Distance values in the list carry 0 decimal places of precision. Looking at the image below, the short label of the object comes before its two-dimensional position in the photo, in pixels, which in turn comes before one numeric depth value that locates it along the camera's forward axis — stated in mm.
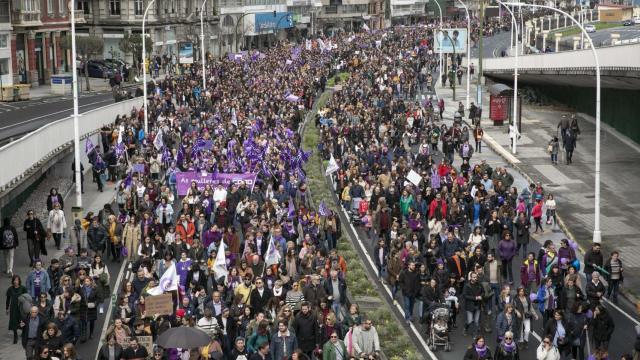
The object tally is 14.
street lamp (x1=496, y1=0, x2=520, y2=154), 48844
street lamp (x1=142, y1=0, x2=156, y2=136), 45625
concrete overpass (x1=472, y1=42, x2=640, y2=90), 41062
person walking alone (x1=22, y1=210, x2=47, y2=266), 27844
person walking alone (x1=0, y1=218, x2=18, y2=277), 26828
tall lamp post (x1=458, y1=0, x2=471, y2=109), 65562
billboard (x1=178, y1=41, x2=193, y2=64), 71869
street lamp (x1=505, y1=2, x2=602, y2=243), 31438
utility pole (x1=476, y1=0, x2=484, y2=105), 62516
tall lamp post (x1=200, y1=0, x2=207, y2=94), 63578
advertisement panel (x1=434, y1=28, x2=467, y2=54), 77750
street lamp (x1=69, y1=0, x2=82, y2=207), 33188
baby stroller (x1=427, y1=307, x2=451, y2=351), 22406
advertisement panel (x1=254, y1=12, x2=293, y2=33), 123875
